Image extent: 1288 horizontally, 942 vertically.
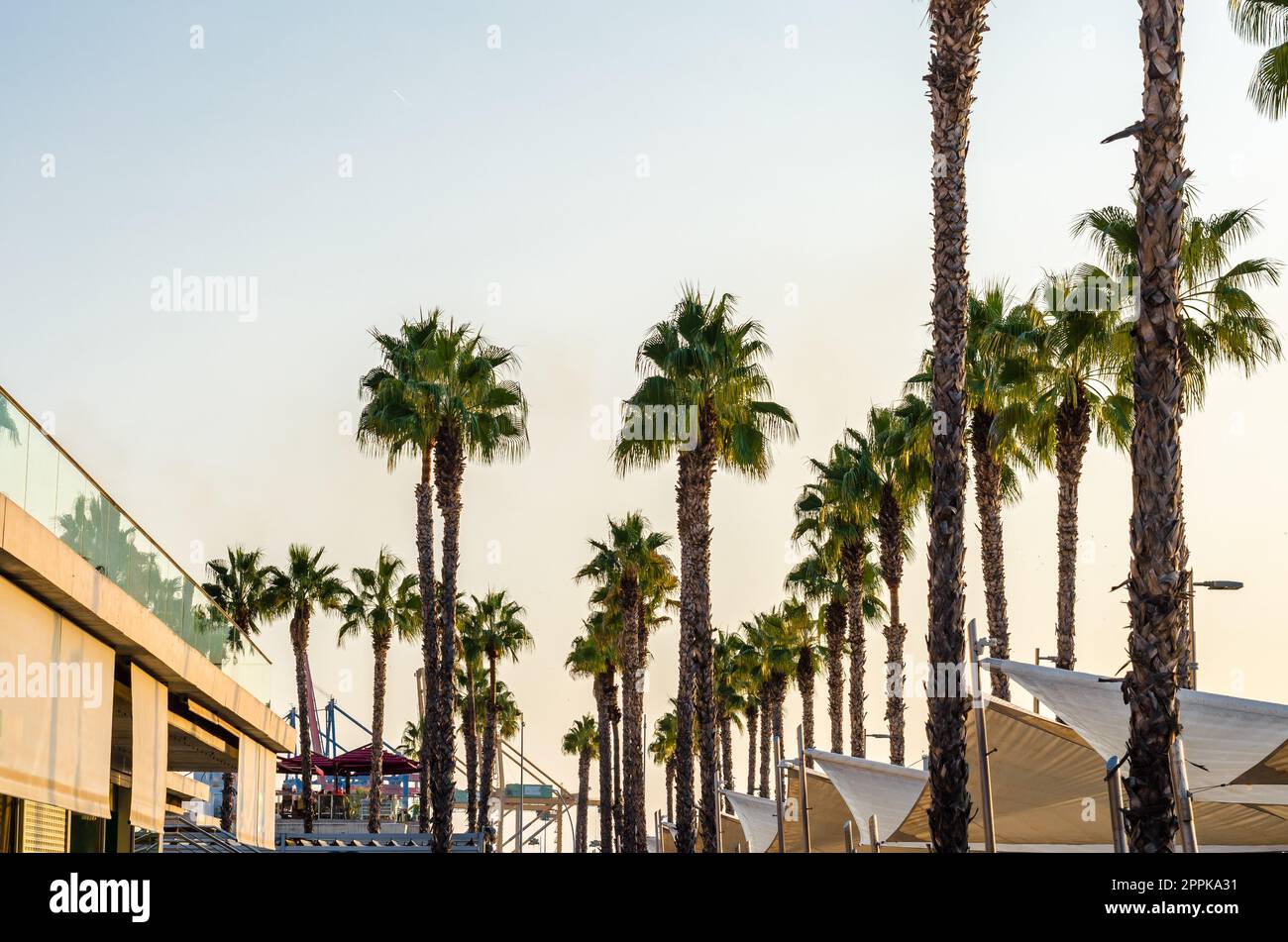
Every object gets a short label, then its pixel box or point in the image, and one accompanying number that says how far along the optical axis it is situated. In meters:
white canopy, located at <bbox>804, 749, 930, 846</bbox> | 32.31
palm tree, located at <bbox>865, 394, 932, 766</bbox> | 39.72
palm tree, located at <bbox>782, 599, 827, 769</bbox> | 68.94
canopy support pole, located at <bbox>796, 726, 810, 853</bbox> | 35.67
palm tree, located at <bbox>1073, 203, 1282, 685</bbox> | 28.05
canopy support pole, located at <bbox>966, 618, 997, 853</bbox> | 22.81
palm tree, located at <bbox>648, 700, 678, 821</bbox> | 101.78
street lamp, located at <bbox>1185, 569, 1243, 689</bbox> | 24.86
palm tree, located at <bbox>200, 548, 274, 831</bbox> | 60.09
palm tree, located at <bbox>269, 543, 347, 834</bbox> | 62.31
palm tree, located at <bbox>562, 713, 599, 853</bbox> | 101.88
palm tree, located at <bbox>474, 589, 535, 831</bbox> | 77.25
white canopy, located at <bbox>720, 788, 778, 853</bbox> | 54.16
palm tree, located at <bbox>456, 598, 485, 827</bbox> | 76.44
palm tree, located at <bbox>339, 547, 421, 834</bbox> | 67.12
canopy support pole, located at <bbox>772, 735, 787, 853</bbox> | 37.12
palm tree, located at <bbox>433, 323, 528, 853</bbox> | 39.38
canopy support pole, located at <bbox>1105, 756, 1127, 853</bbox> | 20.86
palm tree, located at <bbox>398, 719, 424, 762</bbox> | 133.38
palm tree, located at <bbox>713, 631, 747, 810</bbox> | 78.56
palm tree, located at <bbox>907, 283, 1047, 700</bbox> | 34.25
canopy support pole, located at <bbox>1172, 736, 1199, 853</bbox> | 16.28
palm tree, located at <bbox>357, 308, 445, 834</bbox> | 40.50
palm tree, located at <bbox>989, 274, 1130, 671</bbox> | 31.08
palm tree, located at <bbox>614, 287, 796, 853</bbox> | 36.25
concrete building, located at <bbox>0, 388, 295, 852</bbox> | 17.61
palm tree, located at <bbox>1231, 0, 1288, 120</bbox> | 20.78
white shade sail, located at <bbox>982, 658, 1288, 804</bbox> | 20.47
